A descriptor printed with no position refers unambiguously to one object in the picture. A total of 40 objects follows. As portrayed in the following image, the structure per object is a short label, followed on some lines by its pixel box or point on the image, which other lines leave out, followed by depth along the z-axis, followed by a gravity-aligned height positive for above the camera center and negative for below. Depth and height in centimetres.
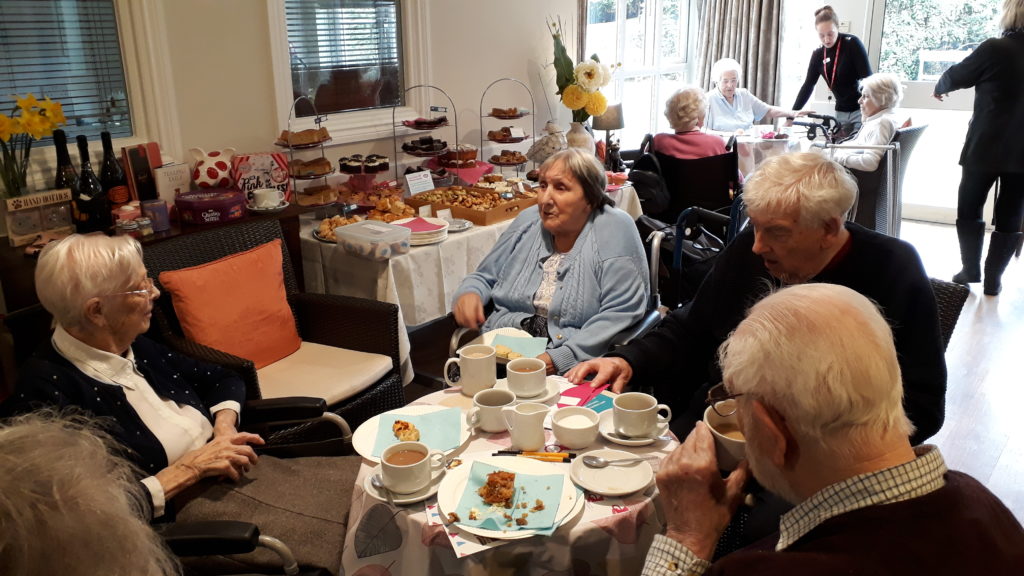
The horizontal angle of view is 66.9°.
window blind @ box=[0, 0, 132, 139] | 280 +5
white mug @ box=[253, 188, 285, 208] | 319 -50
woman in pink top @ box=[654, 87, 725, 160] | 441 -38
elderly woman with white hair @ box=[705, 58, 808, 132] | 615 -33
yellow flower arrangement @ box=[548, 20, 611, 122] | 454 -10
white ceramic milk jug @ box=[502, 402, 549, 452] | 151 -68
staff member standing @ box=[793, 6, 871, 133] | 599 -2
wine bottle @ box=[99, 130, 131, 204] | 280 -36
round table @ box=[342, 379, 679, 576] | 133 -80
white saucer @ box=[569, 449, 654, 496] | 140 -73
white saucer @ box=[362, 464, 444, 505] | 139 -74
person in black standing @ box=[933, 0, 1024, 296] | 424 -45
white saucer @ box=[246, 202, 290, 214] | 315 -55
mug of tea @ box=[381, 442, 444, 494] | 139 -70
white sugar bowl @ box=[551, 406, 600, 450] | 153 -70
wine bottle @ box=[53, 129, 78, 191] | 263 -33
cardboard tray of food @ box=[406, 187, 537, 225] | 359 -62
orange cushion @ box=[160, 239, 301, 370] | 242 -73
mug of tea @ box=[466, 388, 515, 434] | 160 -69
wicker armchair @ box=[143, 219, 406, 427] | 245 -80
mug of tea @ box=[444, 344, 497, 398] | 176 -67
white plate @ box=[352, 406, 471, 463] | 155 -73
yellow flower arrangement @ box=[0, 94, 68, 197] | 247 -18
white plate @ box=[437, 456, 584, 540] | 129 -74
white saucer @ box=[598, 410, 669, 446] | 154 -72
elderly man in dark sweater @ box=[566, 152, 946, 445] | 171 -51
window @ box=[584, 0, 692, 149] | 629 +12
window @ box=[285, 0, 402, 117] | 377 +8
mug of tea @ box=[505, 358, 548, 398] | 172 -67
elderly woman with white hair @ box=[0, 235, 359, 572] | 168 -74
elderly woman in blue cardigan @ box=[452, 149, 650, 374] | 237 -64
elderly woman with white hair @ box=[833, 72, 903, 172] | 451 -34
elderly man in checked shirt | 96 -52
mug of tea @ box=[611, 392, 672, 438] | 155 -69
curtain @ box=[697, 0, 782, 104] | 696 +22
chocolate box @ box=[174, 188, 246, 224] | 292 -49
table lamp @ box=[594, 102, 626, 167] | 515 -35
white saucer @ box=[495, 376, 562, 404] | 174 -71
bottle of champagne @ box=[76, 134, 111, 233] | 266 -42
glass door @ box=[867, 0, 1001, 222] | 617 -5
